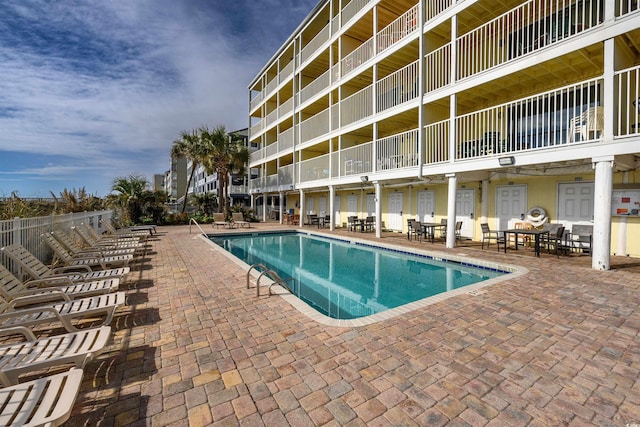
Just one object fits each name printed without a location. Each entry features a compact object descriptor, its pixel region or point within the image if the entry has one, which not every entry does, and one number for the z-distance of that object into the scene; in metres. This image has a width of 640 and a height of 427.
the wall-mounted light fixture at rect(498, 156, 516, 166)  8.71
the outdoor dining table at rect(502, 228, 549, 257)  8.90
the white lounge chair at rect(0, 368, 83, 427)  1.79
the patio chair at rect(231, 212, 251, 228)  21.14
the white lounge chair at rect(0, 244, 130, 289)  4.93
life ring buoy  10.62
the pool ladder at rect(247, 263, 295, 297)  5.44
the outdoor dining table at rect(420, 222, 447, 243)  12.33
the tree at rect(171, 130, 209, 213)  24.64
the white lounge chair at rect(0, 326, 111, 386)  2.36
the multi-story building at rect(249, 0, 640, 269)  7.38
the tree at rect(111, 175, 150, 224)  20.39
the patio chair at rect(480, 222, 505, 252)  11.01
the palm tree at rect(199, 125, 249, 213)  24.94
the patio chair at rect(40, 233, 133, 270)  6.55
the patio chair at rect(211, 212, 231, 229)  21.33
